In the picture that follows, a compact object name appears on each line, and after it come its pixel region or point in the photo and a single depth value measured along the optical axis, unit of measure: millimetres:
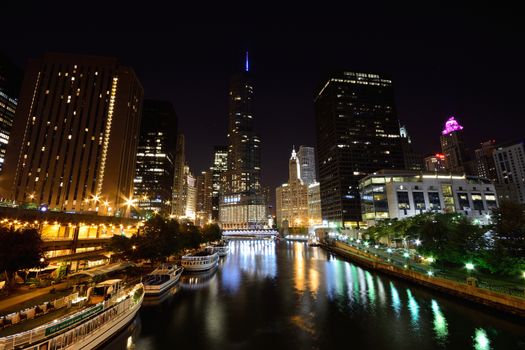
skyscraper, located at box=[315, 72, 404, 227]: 168750
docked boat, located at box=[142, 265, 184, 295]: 38344
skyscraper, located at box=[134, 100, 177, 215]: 182375
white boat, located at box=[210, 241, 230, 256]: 102038
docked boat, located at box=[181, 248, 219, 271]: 61688
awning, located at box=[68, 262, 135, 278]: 35806
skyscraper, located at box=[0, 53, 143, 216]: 97562
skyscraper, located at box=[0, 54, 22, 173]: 117750
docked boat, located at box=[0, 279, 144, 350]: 16677
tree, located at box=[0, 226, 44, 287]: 27883
